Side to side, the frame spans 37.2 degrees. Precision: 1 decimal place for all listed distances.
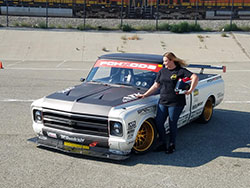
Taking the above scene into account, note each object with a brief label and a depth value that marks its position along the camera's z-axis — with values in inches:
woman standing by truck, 233.3
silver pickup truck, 217.9
